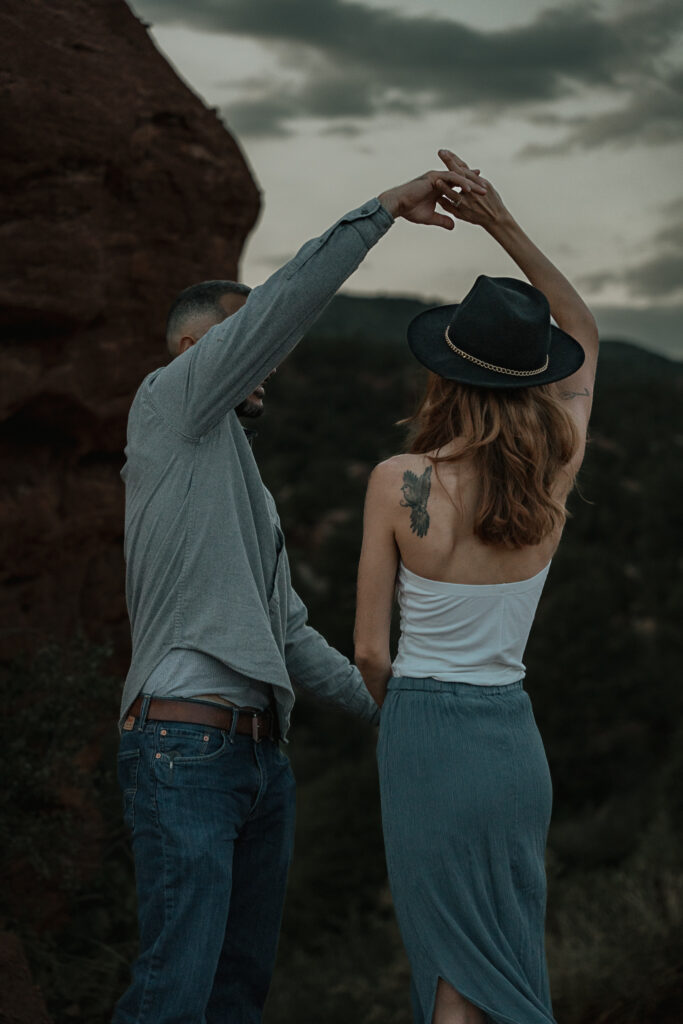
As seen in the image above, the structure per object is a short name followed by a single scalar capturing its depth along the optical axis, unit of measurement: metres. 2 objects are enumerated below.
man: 2.36
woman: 2.32
